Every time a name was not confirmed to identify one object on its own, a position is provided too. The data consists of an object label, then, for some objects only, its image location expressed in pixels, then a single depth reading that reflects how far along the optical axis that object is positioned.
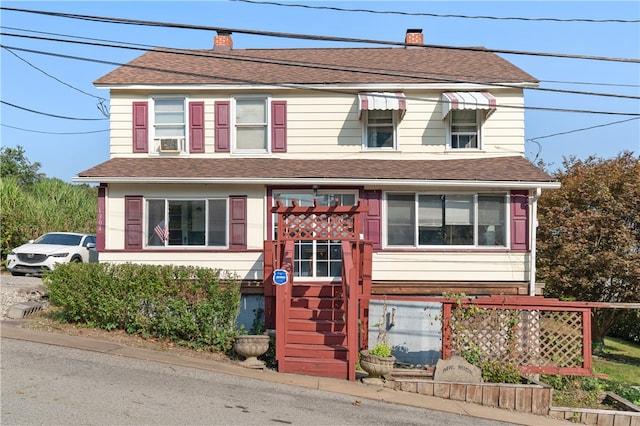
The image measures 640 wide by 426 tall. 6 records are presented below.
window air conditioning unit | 14.03
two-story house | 12.71
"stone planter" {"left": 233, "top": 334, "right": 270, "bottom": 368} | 9.43
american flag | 13.29
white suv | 16.36
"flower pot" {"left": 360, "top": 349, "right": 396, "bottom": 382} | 8.90
